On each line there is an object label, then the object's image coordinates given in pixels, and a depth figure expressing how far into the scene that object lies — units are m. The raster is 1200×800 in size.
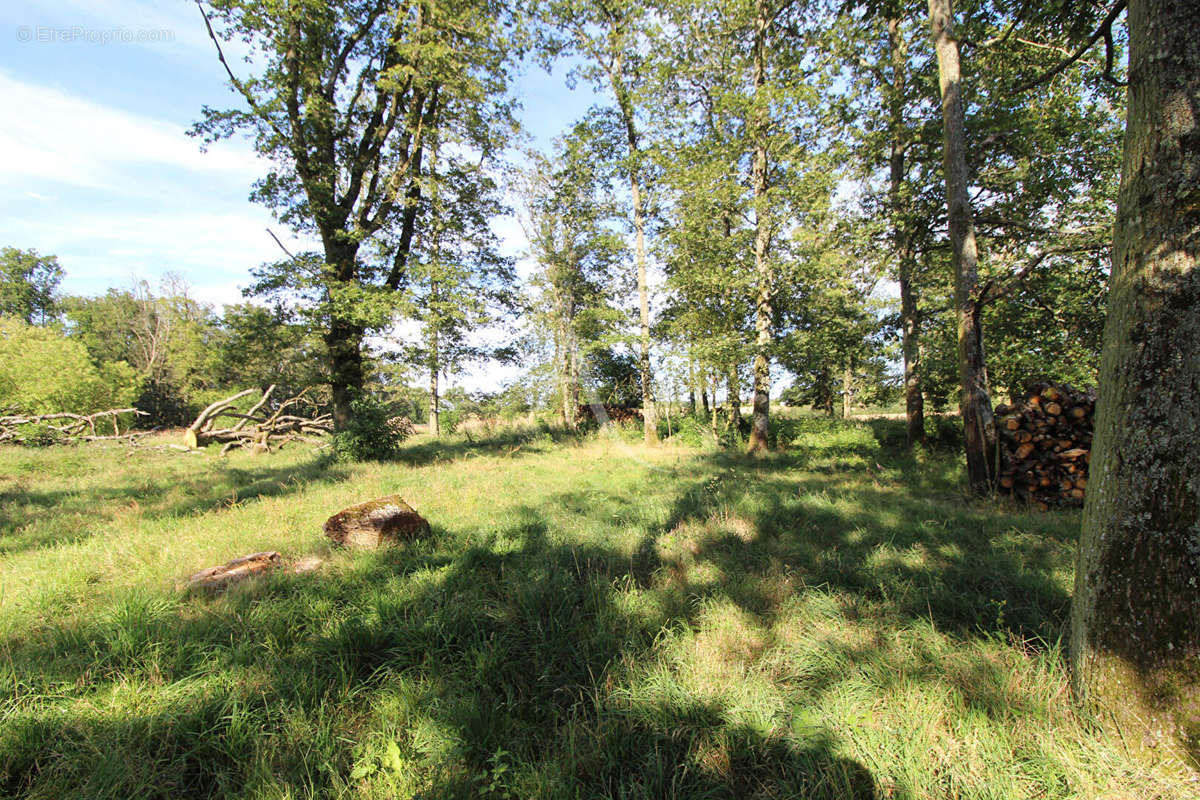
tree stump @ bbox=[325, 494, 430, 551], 4.60
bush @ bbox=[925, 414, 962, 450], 11.48
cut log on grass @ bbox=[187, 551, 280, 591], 3.57
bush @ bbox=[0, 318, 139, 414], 15.55
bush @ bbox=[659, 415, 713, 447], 14.14
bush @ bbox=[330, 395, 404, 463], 10.60
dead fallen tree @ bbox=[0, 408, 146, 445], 13.26
